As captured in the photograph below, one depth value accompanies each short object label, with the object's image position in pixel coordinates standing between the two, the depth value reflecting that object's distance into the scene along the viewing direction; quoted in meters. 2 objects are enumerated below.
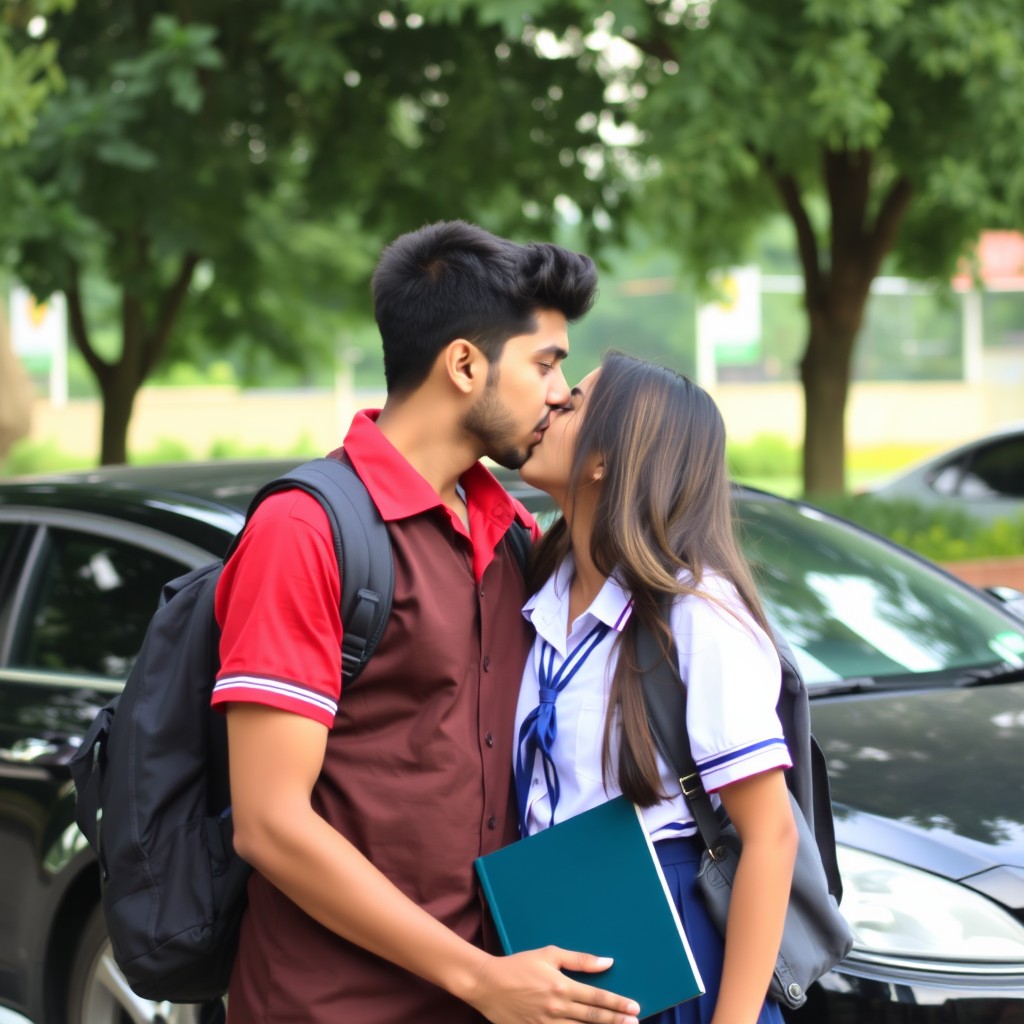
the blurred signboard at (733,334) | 46.50
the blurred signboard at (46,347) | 37.84
